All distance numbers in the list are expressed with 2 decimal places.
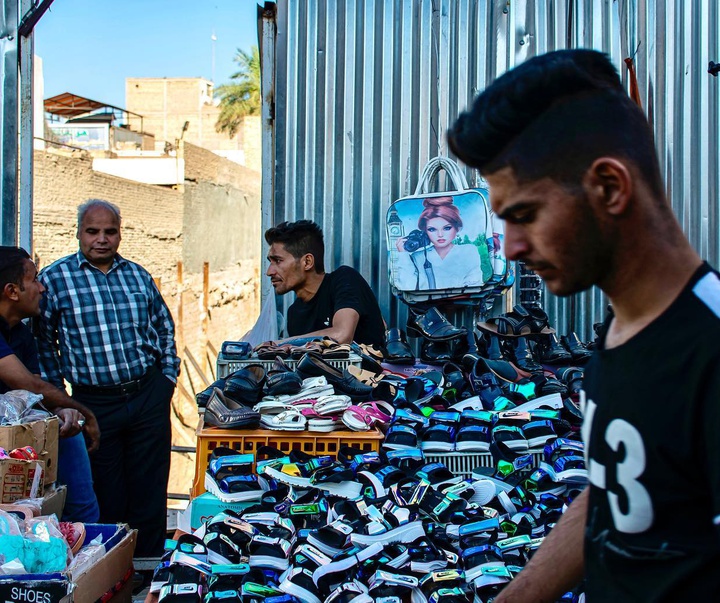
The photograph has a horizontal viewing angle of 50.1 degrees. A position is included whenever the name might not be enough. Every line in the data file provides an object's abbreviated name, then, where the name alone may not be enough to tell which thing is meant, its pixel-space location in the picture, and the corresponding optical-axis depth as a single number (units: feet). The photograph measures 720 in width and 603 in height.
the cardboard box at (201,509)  9.65
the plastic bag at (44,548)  9.16
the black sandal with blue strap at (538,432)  10.71
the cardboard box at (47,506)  10.23
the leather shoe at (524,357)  14.46
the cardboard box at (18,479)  10.77
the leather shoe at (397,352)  15.07
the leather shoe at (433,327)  15.32
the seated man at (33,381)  13.43
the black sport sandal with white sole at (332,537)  8.36
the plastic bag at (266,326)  18.80
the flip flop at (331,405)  10.94
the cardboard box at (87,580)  8.46
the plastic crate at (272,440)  10.68
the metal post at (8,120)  17.49
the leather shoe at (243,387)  11.68
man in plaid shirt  15.74
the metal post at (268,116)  19.92
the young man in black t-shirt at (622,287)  3.53
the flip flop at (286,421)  10.78
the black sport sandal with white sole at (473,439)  10.75
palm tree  146.41
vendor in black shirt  16.40
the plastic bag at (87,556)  9.46
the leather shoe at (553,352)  15.07
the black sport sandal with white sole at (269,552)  8.23
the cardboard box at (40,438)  11.23
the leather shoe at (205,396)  11.54
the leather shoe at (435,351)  15.17
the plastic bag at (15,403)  11.80
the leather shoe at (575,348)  15.02
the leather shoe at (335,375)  12.32
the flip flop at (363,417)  10.85
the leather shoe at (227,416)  10.68
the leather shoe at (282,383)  11.91
